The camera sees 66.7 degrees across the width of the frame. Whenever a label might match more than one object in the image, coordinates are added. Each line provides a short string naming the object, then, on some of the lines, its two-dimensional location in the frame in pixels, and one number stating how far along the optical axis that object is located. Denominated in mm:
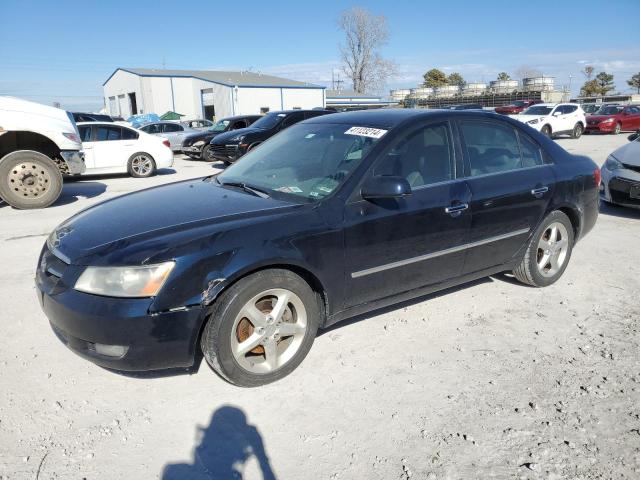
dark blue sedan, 2578
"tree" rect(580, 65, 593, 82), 81938
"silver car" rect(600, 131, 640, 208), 6906
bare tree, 70562
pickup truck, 8000
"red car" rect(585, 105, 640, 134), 24688
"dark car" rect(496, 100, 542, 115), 31875
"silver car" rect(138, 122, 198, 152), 18188
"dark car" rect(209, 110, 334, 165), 12391
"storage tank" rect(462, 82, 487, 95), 68862
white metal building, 43250
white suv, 21562
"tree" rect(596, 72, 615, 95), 79375
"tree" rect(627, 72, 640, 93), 78475
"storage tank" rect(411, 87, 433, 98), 75438
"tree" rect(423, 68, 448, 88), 88000
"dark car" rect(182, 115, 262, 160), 16047
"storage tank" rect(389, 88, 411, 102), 79694
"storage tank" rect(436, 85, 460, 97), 72481
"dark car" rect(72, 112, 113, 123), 18297
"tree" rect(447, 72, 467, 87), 91062
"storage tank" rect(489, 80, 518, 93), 66138
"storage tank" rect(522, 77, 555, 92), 62059
